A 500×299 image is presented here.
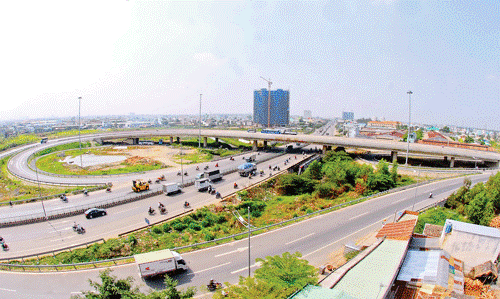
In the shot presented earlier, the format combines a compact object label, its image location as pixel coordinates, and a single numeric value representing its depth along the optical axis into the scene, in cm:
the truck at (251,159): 5467
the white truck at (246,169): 4528
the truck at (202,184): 3721
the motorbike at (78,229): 2543
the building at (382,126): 19738
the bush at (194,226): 2721
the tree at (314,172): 4800
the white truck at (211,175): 4036
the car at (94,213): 2839
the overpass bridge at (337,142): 5562
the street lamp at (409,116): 5114
